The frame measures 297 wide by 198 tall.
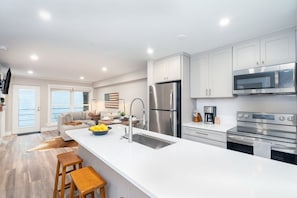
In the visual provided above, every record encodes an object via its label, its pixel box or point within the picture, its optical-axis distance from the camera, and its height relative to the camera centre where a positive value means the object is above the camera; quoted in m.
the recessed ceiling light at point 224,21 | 1.78 +1.01
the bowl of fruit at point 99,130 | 1.97 -0.40
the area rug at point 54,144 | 4.07 -1.32
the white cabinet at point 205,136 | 2.32 -0.63
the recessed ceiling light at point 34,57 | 3.16 +1.00
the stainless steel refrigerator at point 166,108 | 2.92 -0.17
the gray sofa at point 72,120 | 4.77 -0.78
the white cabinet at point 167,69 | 3.01 +0.69
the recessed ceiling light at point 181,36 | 2.21 +1.01
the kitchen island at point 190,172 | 0.76 -0.47
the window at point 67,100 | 6.65 +0.03
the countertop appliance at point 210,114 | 2.96 -0.28
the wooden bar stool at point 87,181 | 1.28 -0.77
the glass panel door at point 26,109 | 5.70 -0.35
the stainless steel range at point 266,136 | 1.84 -0.51
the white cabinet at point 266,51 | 2.00 +0.75
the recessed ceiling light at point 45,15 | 1.66 +1.02
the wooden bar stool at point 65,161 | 1.75 -0.78
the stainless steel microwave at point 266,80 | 1.93 +0.30
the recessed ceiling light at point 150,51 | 2.82 +1.01
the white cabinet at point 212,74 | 2.60 +0.51
